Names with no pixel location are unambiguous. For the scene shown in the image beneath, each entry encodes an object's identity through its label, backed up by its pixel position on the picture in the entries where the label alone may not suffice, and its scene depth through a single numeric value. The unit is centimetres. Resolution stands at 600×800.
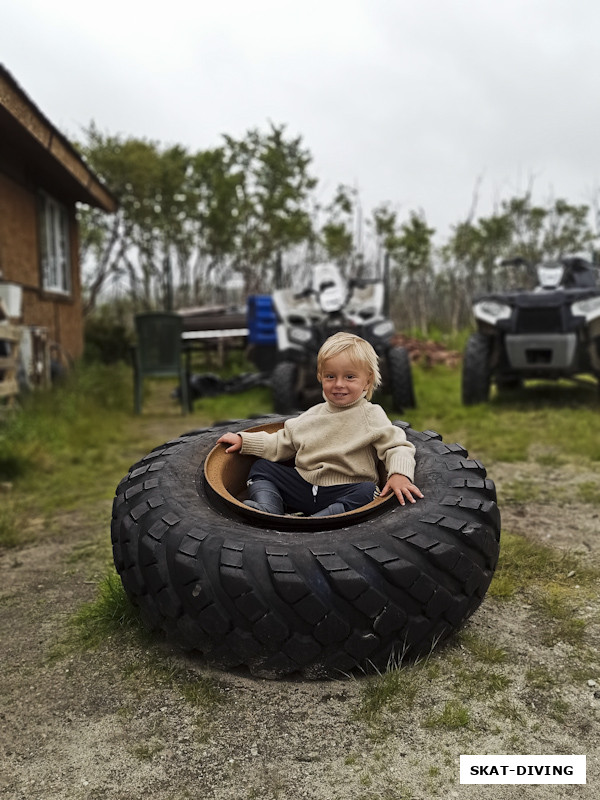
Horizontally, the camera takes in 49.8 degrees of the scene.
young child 207
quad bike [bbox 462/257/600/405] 568
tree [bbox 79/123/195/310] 1351
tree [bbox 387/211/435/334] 1536
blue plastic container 837
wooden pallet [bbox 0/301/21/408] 503
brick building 609
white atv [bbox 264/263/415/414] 571
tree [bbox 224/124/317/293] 1506
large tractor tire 152
